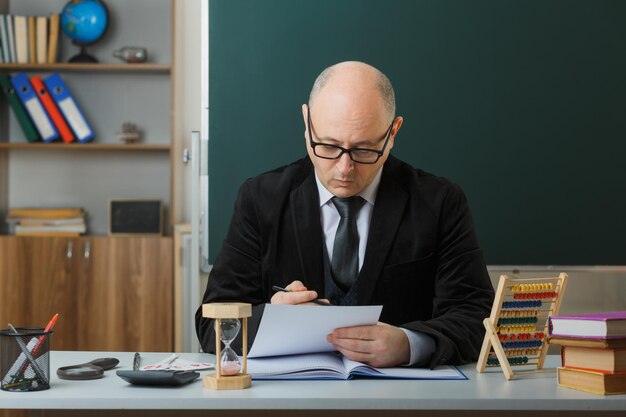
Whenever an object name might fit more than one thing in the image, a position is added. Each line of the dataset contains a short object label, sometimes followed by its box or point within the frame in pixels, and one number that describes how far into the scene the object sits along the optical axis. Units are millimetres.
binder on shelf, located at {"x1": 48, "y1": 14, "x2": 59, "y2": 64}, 4312
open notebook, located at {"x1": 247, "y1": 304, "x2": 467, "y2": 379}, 1588
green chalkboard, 3393
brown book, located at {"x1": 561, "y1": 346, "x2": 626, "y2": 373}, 1530
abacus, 1687
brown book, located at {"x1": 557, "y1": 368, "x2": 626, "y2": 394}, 1515
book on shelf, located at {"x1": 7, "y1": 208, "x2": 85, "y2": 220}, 4258
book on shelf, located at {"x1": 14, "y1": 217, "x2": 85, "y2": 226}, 4234
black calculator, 1486
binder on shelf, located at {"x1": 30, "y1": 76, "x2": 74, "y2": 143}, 4293
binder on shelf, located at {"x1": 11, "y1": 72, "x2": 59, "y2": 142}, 4281
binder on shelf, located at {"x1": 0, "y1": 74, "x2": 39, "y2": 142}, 4277
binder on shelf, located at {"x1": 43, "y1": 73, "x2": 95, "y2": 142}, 4309
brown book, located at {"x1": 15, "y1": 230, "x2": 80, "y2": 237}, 4211
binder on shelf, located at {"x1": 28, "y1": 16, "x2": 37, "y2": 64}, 4316
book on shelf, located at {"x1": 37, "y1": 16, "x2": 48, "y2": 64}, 4312
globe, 4340
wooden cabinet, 4113
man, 2002
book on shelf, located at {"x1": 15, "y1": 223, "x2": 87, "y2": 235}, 4230
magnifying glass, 1586
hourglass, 1487
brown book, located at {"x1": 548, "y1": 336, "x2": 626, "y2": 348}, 1546
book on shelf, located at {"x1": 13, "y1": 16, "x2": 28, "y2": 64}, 4281
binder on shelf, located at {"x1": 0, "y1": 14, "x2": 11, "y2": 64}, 4273
